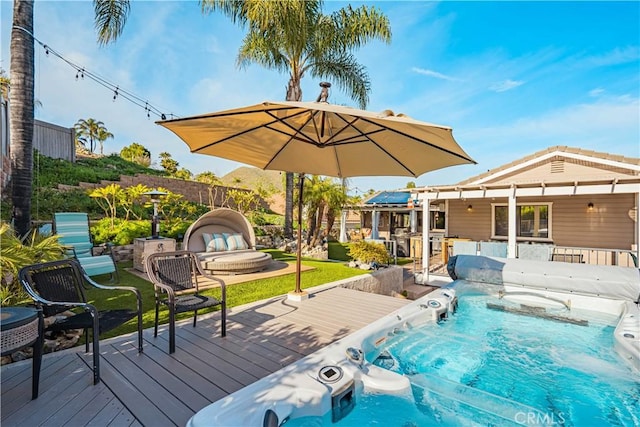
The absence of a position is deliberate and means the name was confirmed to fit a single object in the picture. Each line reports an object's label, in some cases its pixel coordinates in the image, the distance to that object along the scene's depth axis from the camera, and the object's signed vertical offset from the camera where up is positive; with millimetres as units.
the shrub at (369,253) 9578 -1238
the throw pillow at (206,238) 8461 -708
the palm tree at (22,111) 5234 +1739
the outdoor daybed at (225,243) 7602 -867
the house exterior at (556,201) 8836 +466
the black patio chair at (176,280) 3375 -874
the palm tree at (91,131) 31203 +8271
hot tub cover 5785 -1279
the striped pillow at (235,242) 8703 -837
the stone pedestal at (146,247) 7195 -833
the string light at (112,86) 9320 +4678
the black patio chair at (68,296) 2729 -836
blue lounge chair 6363 -653
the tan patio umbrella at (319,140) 3639 +1111
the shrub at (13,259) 3701 -616
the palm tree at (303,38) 10953 +6768
